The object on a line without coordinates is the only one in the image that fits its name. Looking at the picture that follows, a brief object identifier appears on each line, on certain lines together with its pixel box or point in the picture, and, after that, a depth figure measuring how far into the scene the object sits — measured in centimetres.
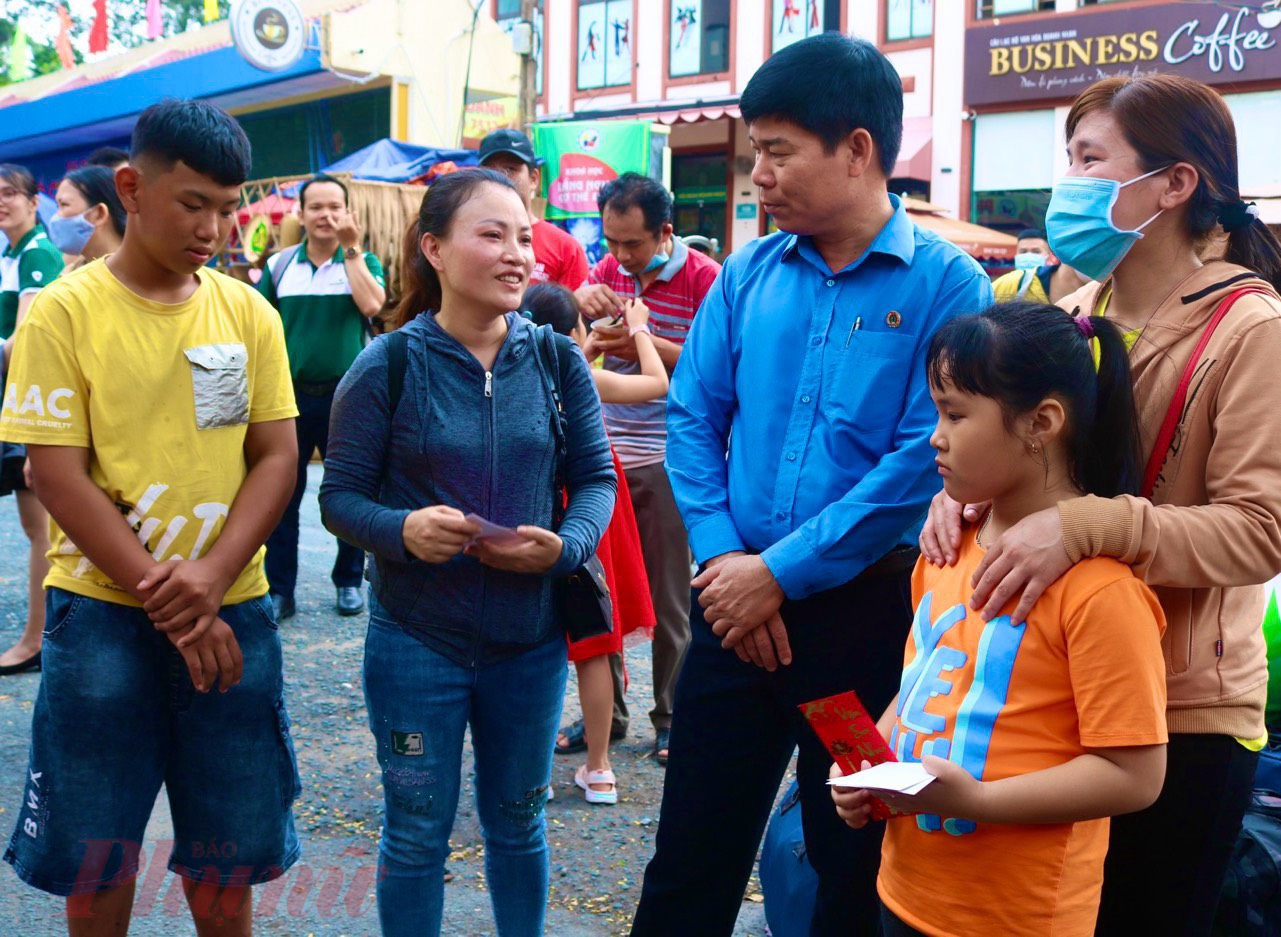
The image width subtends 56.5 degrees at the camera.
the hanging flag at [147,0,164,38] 2460
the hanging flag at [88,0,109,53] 2628
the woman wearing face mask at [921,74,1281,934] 188
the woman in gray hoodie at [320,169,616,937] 253
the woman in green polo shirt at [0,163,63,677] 522
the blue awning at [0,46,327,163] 1827
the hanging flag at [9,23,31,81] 2828
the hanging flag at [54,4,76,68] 2648
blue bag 286
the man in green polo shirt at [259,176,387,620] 599
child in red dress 392
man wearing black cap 546
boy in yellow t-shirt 240
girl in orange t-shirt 177
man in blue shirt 239
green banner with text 1348
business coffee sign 1722
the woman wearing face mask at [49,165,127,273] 446
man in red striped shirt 459
